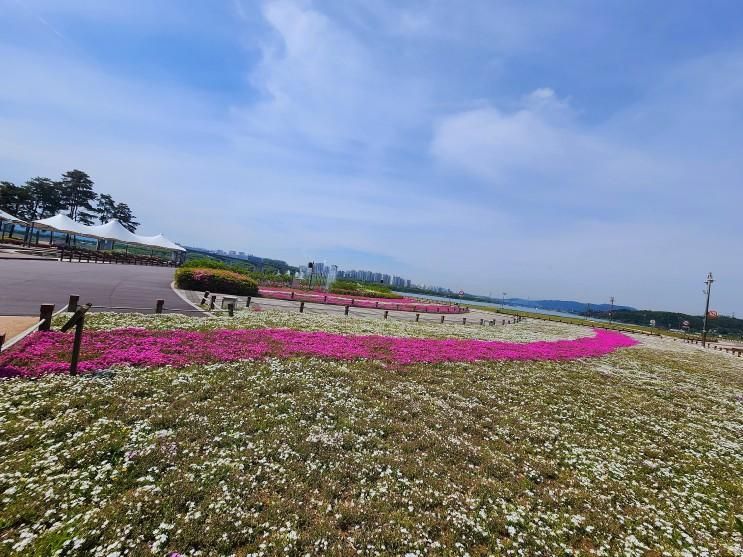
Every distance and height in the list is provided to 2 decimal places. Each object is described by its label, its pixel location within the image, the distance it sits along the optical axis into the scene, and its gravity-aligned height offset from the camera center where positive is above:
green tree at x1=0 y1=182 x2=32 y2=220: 70.94 +9.77
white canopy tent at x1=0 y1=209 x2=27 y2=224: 49.03 +3.38
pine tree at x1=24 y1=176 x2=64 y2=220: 83.38 +12.36
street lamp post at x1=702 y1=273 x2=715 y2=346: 55.33 +6.20
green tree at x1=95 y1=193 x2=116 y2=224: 106.09 +14.58
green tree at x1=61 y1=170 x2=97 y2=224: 89.25 +15.62
